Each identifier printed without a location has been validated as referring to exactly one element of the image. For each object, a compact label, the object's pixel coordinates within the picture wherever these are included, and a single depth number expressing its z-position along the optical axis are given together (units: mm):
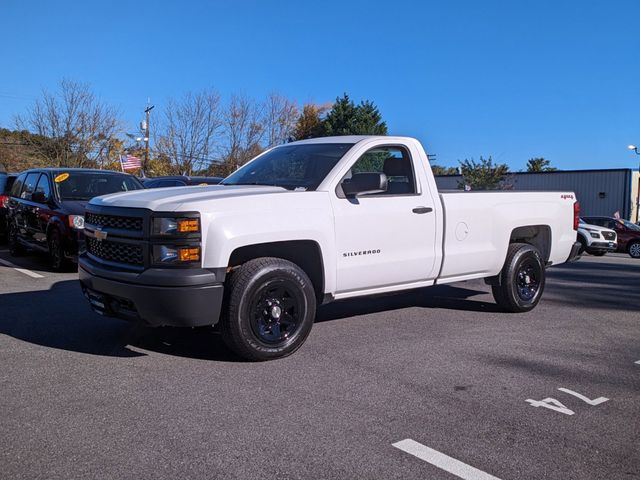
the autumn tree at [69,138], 34094
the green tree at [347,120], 54906
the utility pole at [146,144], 41347
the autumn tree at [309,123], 53047
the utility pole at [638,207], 43156
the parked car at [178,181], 13898
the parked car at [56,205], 9594
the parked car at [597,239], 21031
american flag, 30203
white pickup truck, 4598
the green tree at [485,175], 44156
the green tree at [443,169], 86562
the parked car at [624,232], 22552
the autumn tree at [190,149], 39656
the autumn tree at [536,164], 83750
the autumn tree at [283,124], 44031
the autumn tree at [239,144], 40219
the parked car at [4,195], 13812
